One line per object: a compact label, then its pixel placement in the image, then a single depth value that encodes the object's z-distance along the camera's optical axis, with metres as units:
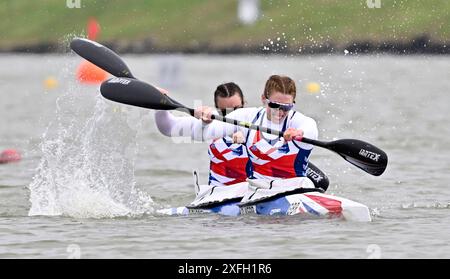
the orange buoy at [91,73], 25.61
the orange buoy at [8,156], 21.67
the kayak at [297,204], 13.46
